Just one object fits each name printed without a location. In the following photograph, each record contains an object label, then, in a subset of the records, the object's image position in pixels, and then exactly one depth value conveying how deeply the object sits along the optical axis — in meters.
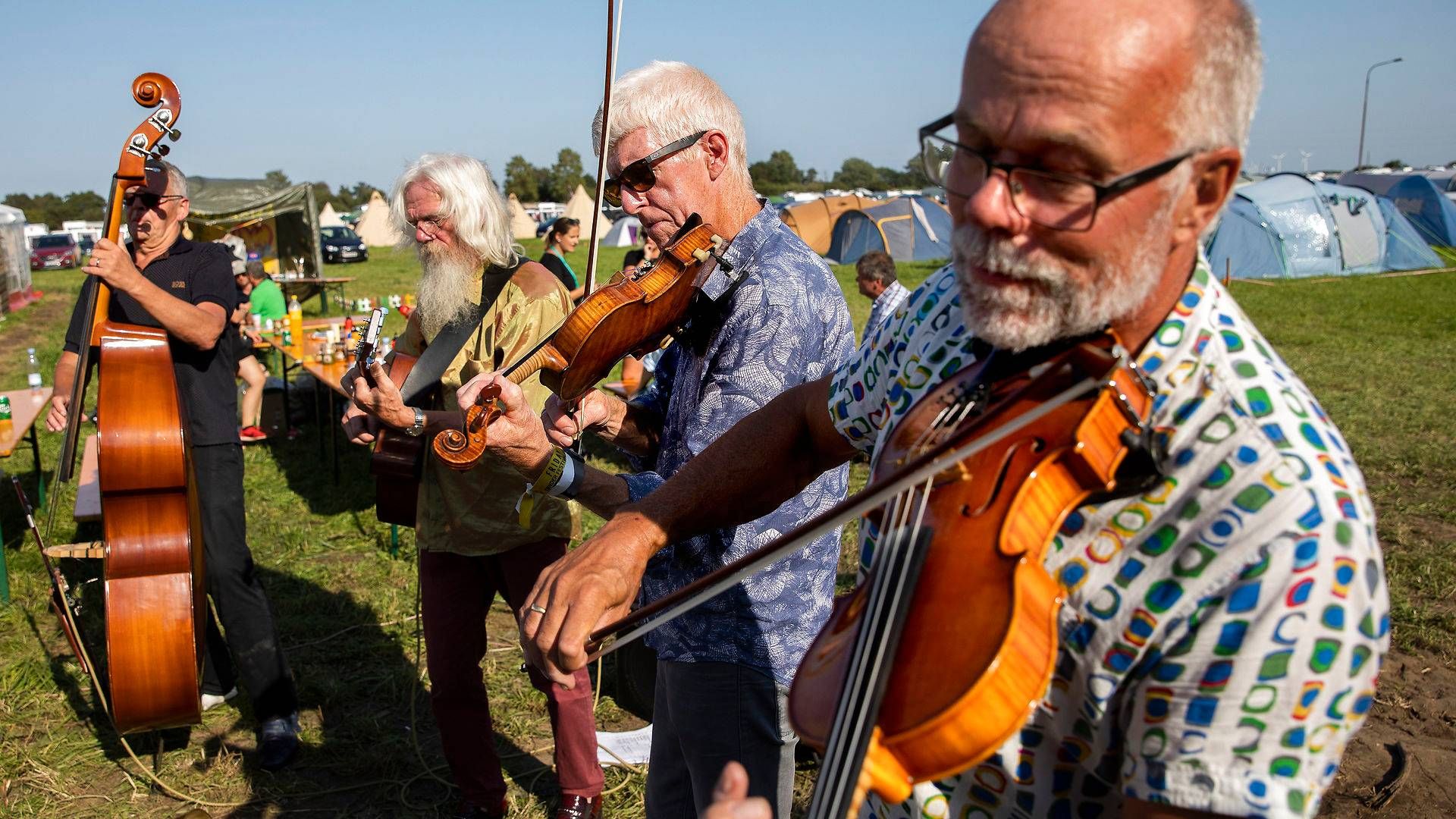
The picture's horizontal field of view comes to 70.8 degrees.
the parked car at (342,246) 29.02
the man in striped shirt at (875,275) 7.50
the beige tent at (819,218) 24.66
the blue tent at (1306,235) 19.81
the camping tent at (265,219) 16.77
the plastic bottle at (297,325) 8.73
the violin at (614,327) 2.44
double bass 3.47
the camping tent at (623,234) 32.50
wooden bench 5.60
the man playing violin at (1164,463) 0.95
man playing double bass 3.85
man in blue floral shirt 2.22
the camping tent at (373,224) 37.92
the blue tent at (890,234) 23.64
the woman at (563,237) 9.61
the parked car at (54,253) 32.25
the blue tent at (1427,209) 23.88
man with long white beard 3.37
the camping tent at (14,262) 21.05
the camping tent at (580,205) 44.16
